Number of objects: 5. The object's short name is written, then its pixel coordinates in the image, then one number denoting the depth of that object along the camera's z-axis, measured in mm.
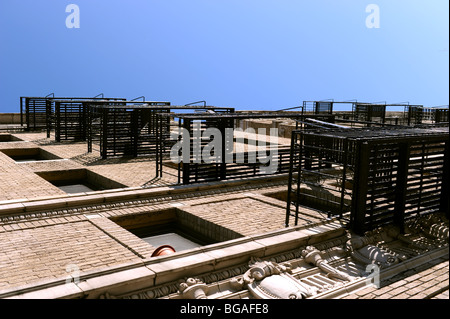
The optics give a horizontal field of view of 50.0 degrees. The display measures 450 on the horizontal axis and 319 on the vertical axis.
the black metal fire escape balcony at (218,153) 13211
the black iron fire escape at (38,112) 23594
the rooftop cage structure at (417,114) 27969
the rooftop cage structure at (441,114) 24105
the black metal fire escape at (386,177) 9107
